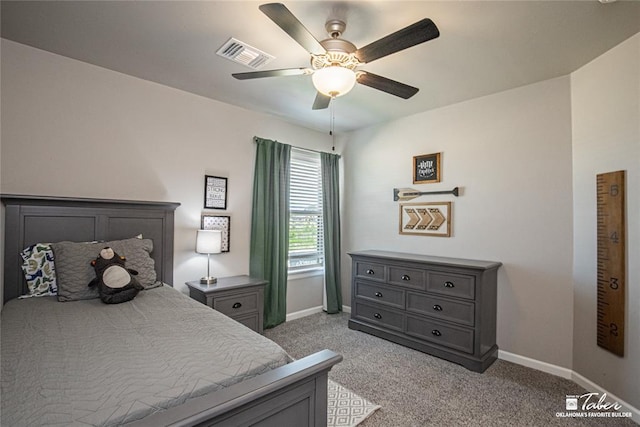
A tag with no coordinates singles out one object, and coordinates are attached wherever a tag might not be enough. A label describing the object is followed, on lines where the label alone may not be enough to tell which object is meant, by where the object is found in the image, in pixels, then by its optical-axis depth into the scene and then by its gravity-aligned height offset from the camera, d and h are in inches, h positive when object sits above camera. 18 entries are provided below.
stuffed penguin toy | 78.7 -16.8
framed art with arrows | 131.6 +0.4
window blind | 159.6 +3.2
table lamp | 114.7 -9.6
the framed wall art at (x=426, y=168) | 134.3 +22.9
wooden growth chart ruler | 85.2 -10.9
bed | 37.4 -22.7
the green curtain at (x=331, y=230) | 164.7 -6.1
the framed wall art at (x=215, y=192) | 127.0 +10.6
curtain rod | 158.0 +36.4
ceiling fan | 58.7 +36.6
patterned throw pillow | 83.9 -15.0
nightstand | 109.7 -29.5
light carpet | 78.3 -51.1
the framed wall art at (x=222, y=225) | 126.3 -3.2
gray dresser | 107.1 -32.7
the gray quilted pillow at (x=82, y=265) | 80.4 -13.9
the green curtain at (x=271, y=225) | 139.9 -3.3
